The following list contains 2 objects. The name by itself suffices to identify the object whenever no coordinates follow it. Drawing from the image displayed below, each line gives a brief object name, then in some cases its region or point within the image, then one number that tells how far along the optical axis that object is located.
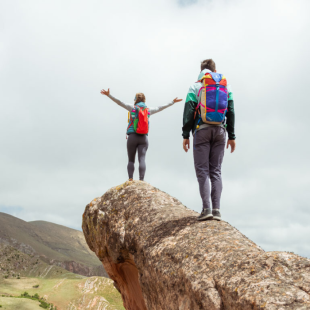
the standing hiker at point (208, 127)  7.51
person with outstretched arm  12.27
